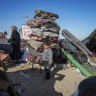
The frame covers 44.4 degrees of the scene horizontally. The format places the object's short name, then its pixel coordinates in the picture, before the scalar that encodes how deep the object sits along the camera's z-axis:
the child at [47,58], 4.71
